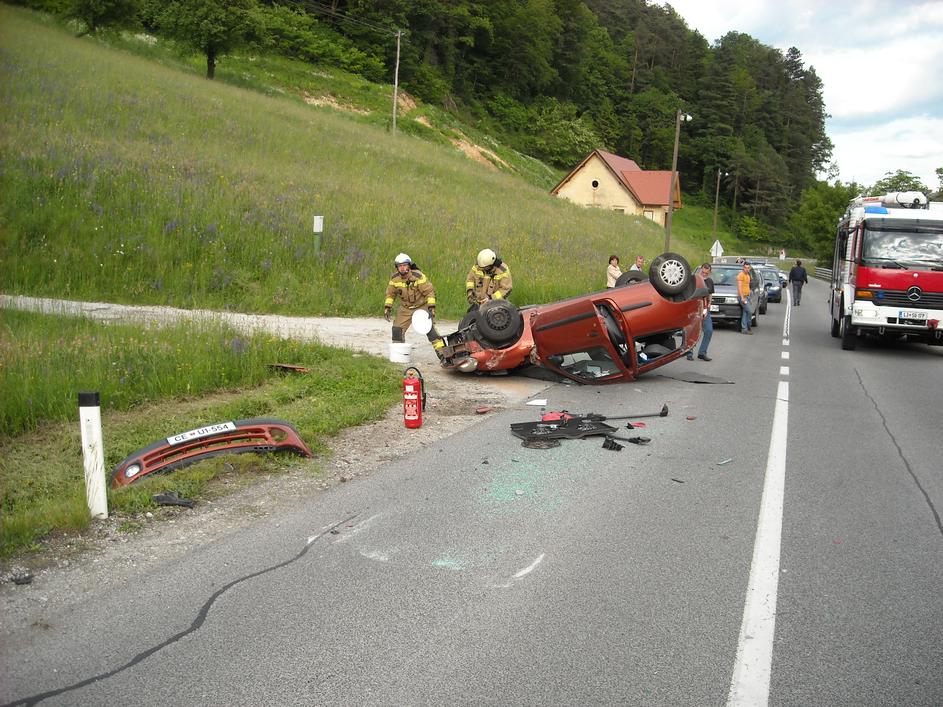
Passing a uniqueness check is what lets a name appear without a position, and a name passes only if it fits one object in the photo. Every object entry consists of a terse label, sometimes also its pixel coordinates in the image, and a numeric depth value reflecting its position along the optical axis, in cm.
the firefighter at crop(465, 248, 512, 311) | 1238
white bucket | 1128
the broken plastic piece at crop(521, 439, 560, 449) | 785
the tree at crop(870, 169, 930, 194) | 7561
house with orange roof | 7344
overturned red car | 1093
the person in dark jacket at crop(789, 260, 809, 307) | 3297
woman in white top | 1983
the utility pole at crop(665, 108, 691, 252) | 3770
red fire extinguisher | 832
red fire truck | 1602
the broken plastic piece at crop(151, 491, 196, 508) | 568
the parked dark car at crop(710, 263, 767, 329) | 2194
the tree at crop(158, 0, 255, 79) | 4728
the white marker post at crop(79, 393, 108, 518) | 525
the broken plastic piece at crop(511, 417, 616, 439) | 820
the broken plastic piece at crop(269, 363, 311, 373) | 1036
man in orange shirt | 1992
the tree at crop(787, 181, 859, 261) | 8731
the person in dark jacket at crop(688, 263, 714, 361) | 1480
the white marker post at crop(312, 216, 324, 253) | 1758
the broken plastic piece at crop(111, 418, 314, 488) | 612
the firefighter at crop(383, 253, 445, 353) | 1191
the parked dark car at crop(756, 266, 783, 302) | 3444
